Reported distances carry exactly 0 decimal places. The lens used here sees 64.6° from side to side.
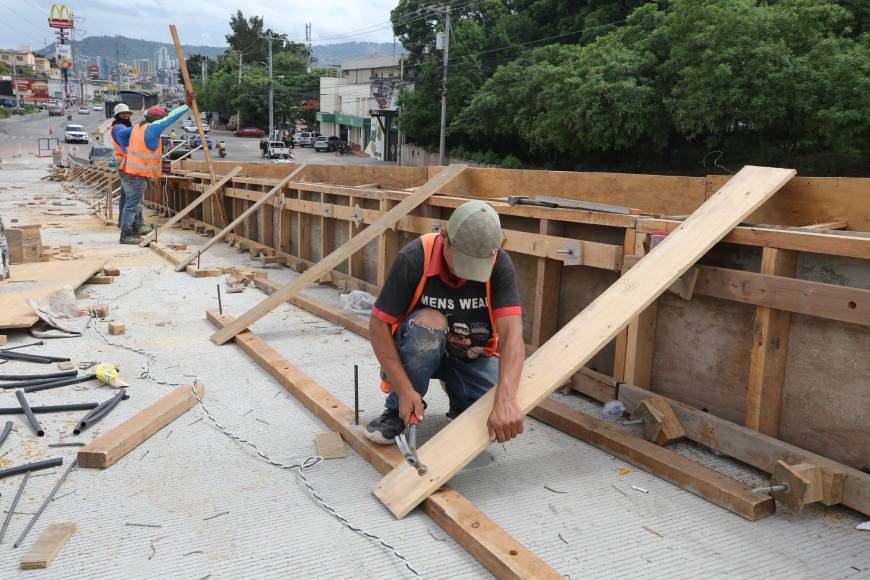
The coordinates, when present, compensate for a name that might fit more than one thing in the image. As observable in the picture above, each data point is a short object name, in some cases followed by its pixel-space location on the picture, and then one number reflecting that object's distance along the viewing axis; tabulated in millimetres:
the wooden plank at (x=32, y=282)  5227
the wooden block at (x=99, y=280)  7297
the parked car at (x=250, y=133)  76625
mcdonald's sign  139625
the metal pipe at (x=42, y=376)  4223
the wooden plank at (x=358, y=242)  5547
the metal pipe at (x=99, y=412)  3546
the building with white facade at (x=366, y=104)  54656
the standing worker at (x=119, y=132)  11219
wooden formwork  2924
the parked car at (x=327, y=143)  60841
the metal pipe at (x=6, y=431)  3368
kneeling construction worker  2764
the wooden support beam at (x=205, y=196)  10234
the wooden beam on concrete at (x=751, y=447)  2752
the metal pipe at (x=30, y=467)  3020
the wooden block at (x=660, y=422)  3365
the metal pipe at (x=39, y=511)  2526
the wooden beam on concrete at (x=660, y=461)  2781
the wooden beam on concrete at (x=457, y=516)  2299
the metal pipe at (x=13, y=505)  2591
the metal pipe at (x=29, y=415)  3473
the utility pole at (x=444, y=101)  36719
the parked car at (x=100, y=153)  29281
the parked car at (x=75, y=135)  55622
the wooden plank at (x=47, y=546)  2354
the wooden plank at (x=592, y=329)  2836
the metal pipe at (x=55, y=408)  3744
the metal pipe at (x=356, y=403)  3512
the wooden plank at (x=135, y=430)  3127
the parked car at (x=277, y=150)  48969
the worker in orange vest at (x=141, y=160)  10328
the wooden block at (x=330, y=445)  3322
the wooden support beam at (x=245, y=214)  8148
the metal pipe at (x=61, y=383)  4074
